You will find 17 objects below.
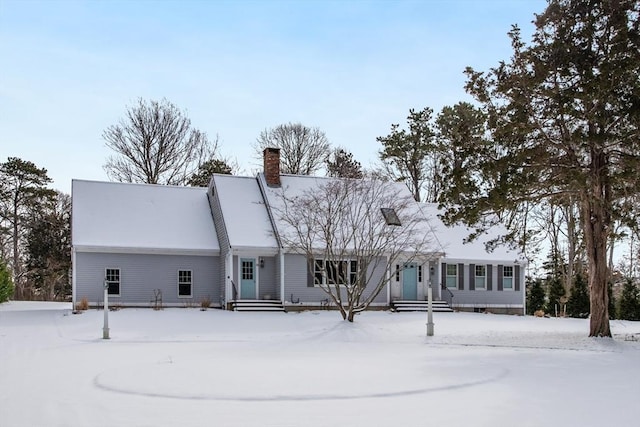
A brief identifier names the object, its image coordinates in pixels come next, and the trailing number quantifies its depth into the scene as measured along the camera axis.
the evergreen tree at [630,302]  28.50
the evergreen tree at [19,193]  40.66
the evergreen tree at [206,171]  40.81
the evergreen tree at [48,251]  38.88
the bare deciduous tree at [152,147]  39.97
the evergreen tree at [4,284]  30.83
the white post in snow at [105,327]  18.10
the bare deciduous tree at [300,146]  43.47
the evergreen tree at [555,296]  31.30
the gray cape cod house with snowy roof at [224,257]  26.31
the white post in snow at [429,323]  19.56
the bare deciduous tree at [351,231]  23.88
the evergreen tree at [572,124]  16.48
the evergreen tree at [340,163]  41.26
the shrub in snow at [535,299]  32.28
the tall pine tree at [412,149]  41.88
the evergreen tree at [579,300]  29.62
